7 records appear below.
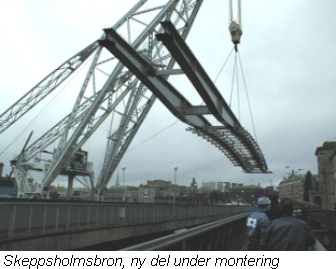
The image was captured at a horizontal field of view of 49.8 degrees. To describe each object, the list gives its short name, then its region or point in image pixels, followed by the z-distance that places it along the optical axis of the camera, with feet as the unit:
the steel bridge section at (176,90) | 38.19
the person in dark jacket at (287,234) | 14.78
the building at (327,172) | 339.36
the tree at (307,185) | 418.51
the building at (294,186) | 536.01
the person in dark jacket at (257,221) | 21.21
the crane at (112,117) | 66.33
